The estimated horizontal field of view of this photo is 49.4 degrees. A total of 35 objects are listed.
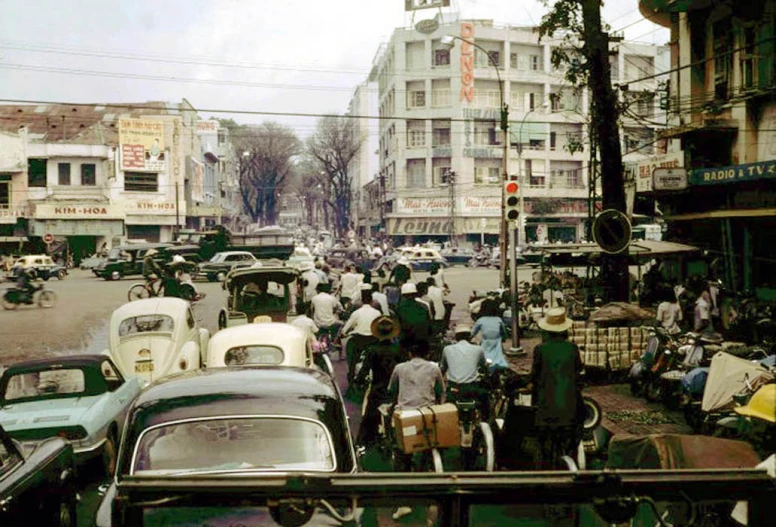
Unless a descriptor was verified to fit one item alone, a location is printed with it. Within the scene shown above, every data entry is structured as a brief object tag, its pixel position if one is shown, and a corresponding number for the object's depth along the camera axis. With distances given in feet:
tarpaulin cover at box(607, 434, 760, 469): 18.40
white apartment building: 231.09
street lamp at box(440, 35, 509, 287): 84.23
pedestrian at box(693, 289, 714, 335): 53.47
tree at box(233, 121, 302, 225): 318.65
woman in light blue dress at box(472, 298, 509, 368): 36.55
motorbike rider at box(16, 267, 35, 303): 99.66
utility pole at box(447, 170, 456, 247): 225.56
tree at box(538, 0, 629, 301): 57.82
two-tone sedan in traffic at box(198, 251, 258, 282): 142.31
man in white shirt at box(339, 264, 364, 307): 68.08
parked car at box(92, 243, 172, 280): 148.25
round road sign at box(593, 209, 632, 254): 44.16
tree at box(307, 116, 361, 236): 288.10
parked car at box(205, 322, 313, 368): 35.88
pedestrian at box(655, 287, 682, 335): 52.38
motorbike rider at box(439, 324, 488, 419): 29.53
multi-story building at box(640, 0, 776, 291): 72.13
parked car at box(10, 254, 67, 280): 152.76
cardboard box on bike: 23.88
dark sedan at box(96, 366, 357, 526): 18.12
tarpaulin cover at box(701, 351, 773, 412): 28.96
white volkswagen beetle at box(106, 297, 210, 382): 43.14
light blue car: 29.96
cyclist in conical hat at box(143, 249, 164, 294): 88.39
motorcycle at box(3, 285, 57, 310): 99.45
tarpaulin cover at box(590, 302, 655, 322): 47.70
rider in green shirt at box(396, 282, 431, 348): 38.22
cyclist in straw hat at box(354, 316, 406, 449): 30.96
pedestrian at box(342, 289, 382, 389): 43.57
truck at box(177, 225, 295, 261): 155.84
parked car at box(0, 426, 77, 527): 18.41
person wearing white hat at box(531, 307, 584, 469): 24.25
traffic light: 50.06
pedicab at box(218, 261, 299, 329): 55.62
